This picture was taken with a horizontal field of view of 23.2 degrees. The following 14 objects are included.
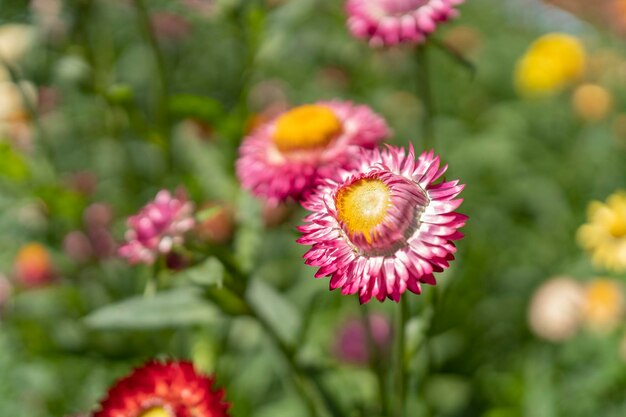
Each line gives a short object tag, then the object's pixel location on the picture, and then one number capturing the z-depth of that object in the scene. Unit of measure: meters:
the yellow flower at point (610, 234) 0.66
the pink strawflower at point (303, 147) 0.54
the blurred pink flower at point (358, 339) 0.70
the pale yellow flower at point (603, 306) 0.67
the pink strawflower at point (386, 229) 0.45
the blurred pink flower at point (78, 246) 0.69
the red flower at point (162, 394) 0.49
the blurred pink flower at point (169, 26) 1.06
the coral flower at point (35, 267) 0.68
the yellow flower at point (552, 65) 0.94
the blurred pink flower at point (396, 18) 0.53
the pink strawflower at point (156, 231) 0.51
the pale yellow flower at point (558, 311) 0.69
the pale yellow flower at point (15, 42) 0.77
